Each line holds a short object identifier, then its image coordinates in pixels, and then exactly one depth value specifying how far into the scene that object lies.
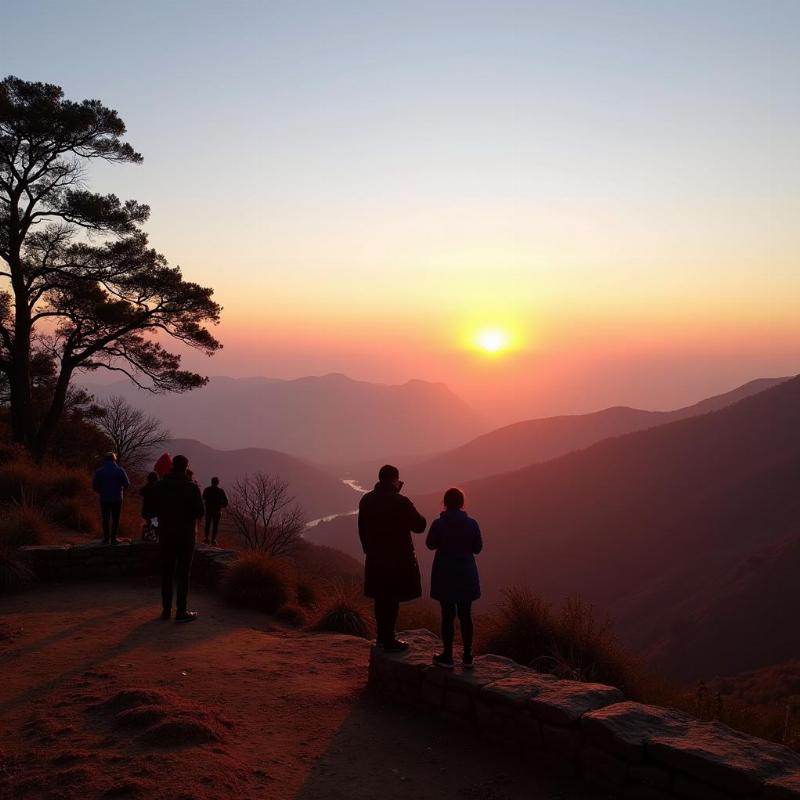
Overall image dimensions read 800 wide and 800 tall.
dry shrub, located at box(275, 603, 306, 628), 9.55
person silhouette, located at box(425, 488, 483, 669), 5.88
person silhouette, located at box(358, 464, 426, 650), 6.16
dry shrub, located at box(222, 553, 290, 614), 9.92
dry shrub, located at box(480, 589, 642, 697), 7.66
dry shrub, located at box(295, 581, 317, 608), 10.56
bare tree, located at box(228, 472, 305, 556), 24.16
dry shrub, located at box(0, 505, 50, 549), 10.91
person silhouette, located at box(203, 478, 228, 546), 13.45
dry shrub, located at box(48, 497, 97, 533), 13.63
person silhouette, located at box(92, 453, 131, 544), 10.69
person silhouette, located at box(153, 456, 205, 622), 8.17
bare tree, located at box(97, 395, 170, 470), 27.00
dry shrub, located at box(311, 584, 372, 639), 9.12
